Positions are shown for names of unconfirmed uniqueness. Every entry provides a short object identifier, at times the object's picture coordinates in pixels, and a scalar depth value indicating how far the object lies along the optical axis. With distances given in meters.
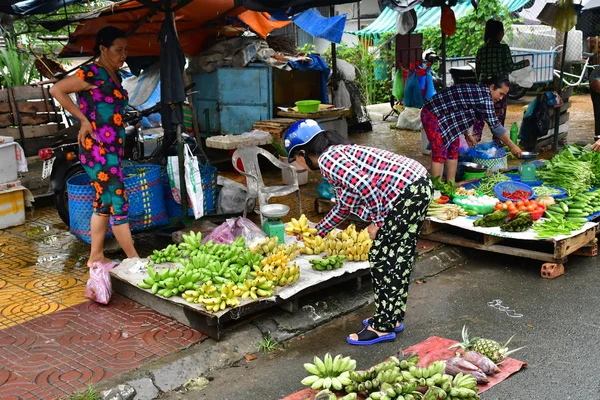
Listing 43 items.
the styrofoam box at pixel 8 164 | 7.28
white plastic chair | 6.97
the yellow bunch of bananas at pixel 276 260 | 5.24
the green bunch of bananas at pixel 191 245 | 5.73
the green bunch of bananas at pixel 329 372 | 3.92
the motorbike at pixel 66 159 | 7.01
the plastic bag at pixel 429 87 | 12.58
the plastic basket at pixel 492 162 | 8.99
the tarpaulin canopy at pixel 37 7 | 7.01
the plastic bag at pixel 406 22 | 10.13
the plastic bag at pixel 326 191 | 7.65
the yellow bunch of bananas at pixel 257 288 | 4.90
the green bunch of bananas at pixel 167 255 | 5.62
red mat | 4.00
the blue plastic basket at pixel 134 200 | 6.34
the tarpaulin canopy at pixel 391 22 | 18.72
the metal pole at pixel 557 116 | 11.26
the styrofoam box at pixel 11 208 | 7.52
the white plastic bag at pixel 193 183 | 6.37
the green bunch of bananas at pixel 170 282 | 5.01
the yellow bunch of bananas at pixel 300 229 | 6.11
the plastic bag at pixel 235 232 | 6.17
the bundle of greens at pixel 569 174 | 7.27
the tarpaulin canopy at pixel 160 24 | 8.49
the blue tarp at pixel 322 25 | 10.15
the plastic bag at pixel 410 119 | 13.56
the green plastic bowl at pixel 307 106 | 9.58
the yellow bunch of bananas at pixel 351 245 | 5.65
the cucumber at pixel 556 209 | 6.70
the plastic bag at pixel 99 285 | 5.34
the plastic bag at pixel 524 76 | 11.37
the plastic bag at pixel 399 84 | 13.58
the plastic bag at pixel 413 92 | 12.45
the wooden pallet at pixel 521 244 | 6.00
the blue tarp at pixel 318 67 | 10.35
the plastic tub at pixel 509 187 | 7.25
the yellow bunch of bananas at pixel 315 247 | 5.80
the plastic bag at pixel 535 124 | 11.13
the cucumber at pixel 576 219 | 6.50
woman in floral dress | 5.52
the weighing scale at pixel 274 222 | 6.14
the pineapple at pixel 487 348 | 4.27
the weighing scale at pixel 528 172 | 7.86
